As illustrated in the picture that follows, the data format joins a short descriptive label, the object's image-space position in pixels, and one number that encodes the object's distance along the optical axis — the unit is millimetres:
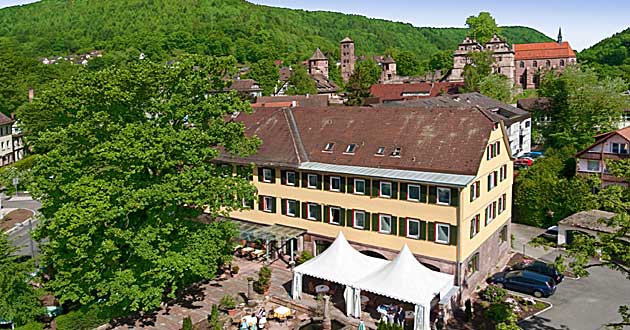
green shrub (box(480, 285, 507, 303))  28275
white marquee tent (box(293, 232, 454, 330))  25266
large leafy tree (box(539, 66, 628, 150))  56438
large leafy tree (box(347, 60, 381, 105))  80438
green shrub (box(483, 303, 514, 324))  25719
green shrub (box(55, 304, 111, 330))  25328
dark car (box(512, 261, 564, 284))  31484
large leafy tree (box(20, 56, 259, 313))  23062
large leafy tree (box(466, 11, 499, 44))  126688
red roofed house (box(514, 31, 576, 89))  114938
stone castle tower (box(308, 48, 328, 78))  143250
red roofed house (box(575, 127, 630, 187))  42688
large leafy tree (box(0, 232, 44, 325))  24641
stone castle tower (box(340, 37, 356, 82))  151875
